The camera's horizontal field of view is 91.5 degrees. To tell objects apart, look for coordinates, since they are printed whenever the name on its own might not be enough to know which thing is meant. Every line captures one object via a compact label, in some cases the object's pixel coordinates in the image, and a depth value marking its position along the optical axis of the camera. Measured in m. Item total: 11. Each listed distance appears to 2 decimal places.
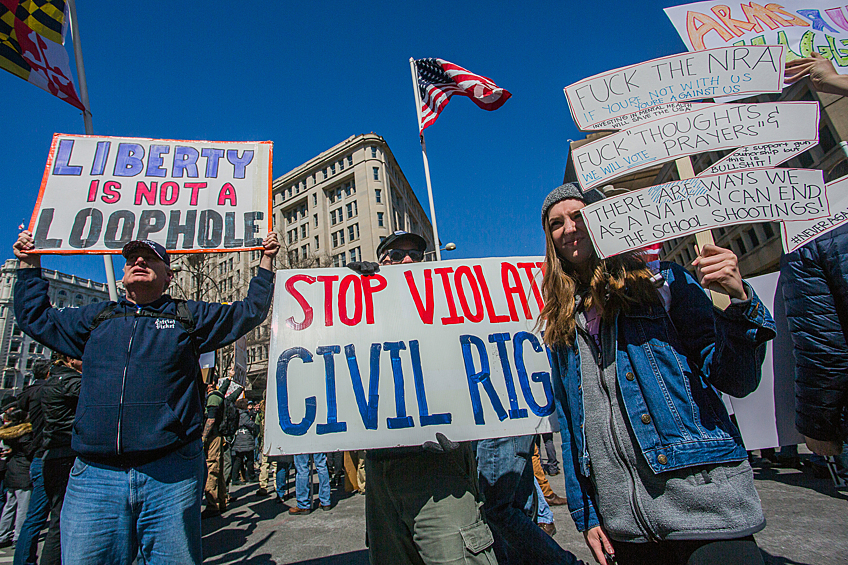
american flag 6.12
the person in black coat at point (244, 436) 8.57
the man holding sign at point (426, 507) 1.88
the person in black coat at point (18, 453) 4.60
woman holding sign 1.26
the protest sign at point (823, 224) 1.58
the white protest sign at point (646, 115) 1.78
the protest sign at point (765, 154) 1.60
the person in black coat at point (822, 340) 1.78
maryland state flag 3.32
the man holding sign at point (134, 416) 1.91
